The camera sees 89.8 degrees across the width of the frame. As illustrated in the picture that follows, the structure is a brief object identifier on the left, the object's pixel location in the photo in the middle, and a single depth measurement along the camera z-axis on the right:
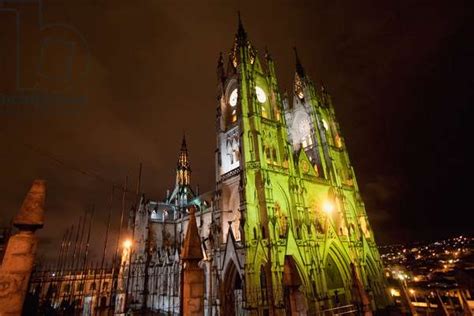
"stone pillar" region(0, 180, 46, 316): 5.12
